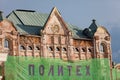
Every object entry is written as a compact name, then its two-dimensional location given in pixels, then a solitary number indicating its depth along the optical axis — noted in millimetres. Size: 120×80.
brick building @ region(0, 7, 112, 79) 75812
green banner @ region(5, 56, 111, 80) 66000
